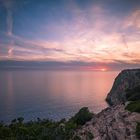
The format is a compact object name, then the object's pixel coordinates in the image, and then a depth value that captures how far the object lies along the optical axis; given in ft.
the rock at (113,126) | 64.62
